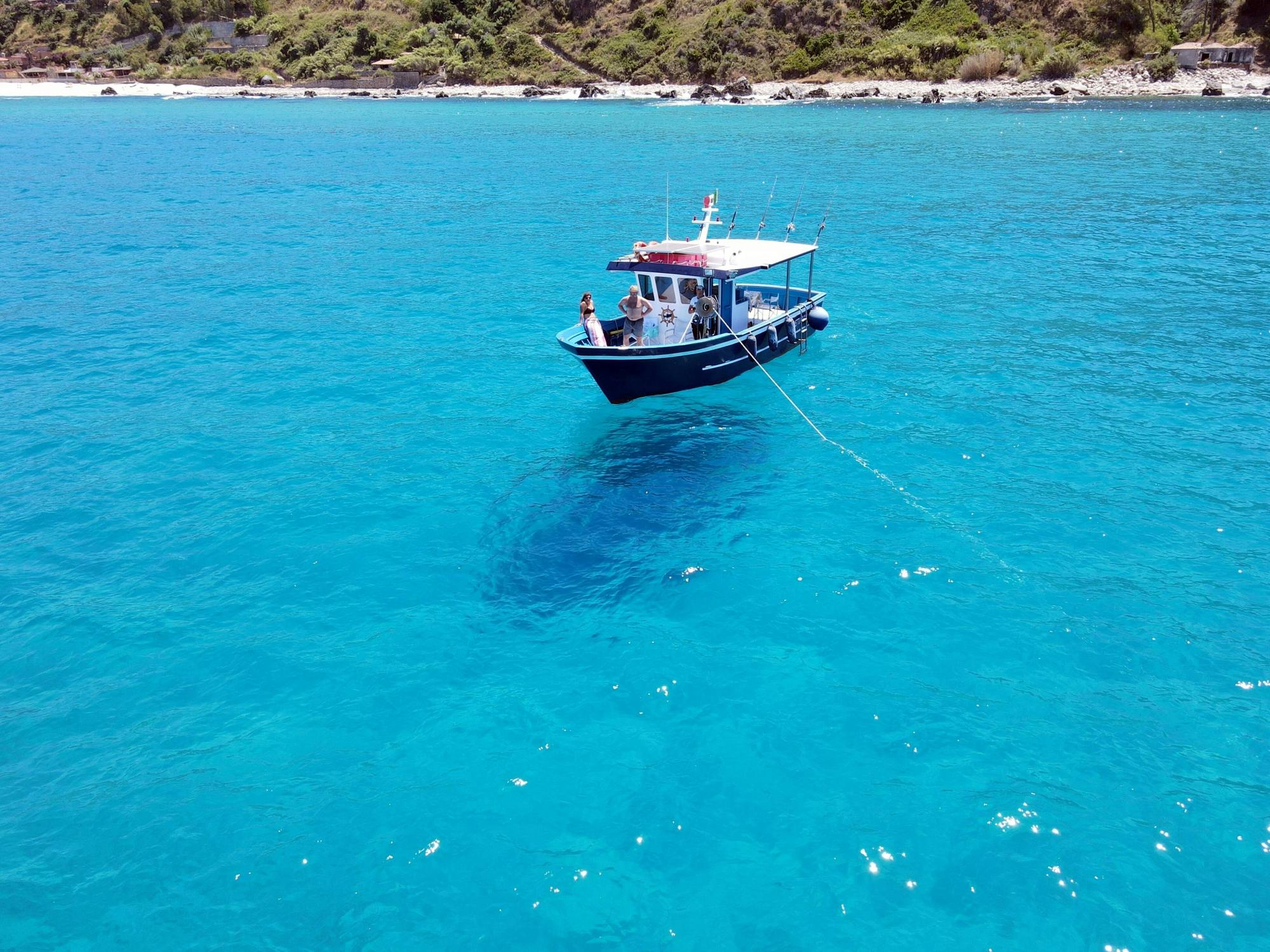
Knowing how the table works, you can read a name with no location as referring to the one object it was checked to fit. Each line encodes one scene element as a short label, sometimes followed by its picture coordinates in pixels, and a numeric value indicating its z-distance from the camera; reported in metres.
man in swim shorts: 23.38
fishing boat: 22.78
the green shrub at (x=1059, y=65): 96.50
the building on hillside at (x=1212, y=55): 89.56
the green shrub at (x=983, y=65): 100.31
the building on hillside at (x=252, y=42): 160.62
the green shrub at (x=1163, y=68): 90.56
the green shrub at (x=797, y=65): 113.38
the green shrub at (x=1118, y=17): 96.56
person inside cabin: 24.02
